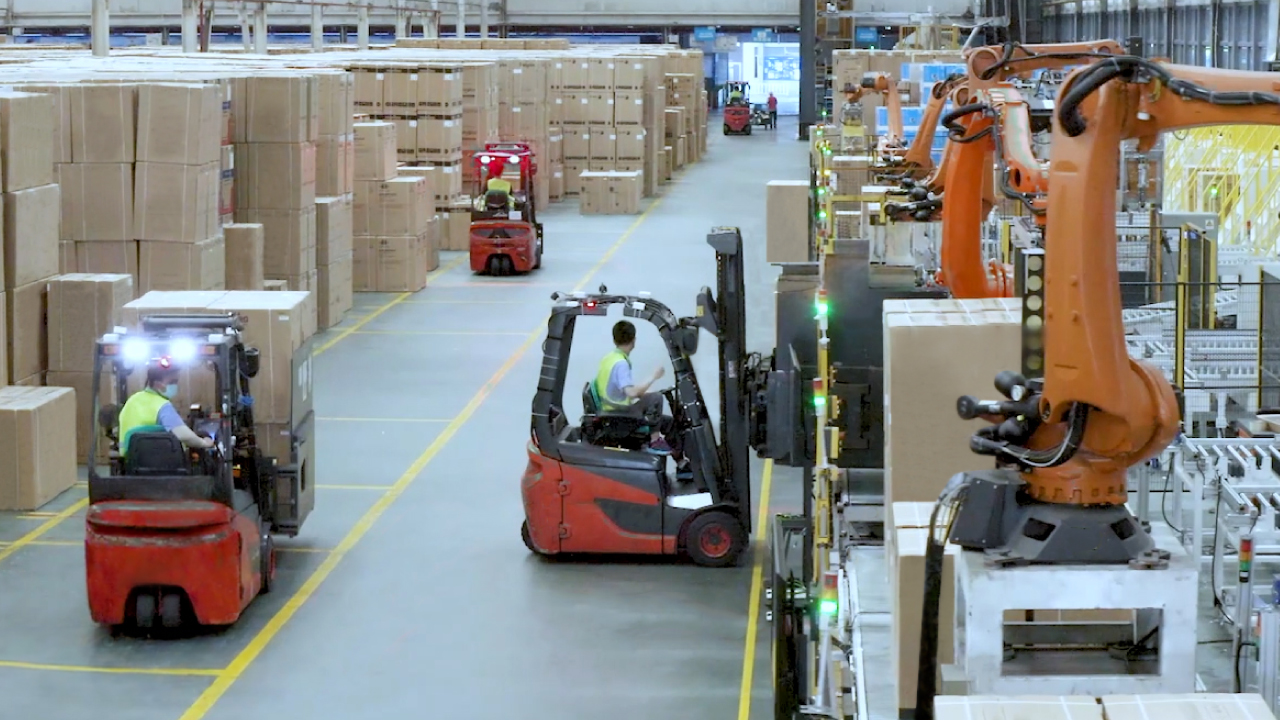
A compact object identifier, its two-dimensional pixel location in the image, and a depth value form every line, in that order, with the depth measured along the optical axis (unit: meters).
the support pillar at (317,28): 36.06
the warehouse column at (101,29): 23.28
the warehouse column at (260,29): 31.59
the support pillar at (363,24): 39.88
